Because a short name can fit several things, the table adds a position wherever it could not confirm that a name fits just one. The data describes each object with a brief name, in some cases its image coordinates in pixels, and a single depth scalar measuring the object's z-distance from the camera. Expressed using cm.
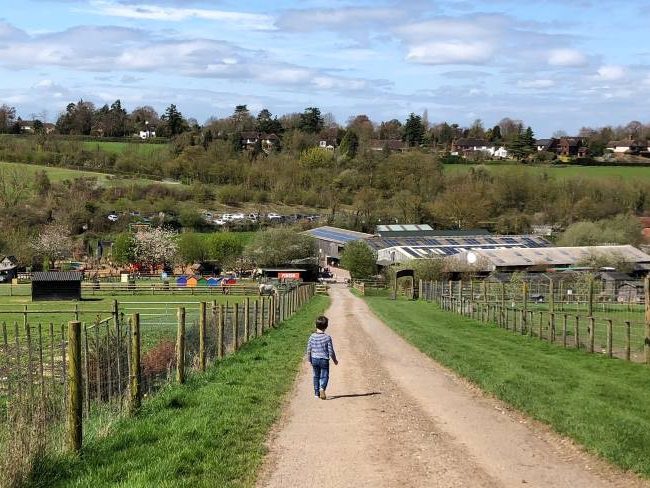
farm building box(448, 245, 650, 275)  8688
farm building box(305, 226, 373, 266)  11281
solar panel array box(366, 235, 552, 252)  10288
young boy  1409
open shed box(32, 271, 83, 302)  6022
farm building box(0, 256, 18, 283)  8978
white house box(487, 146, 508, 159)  19288
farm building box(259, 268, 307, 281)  8919
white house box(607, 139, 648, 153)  18775
